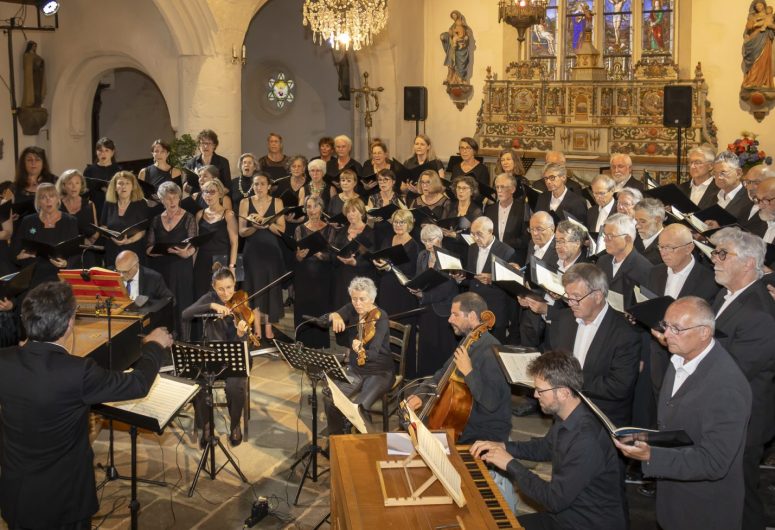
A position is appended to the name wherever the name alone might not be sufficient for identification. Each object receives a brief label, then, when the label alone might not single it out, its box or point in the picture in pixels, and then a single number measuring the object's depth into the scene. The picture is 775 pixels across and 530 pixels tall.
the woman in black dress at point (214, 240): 8.36
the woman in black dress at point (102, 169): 9.91
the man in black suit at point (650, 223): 6.68
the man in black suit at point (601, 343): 5.16
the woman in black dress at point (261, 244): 8.57
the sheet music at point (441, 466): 3.68
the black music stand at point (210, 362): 5.67
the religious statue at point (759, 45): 13.48
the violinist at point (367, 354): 6.27
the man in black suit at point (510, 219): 8.27
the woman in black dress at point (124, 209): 8.41
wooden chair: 6.29
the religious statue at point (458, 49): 15.89
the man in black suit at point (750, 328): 4.77
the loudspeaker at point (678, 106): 12.46
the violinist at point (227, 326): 6.48
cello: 5.13
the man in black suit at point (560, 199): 8.32
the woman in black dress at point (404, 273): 7.77
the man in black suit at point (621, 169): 8.88
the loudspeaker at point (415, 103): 14.69
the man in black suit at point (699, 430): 3.87
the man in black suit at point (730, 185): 7.70
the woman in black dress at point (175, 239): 8.19
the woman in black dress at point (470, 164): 10.43
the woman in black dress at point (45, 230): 7.66
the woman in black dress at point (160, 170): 9.77
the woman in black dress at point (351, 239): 8.10
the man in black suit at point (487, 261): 7.31
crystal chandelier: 9.93
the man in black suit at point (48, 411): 4.09
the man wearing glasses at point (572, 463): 3.96
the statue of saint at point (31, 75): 13.54
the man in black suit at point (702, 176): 8.25
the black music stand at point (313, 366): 5.57
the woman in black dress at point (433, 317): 7.33
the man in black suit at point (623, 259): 6.15
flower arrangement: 11.62
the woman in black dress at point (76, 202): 8.35
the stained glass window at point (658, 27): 15.10
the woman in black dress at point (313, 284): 8.38
